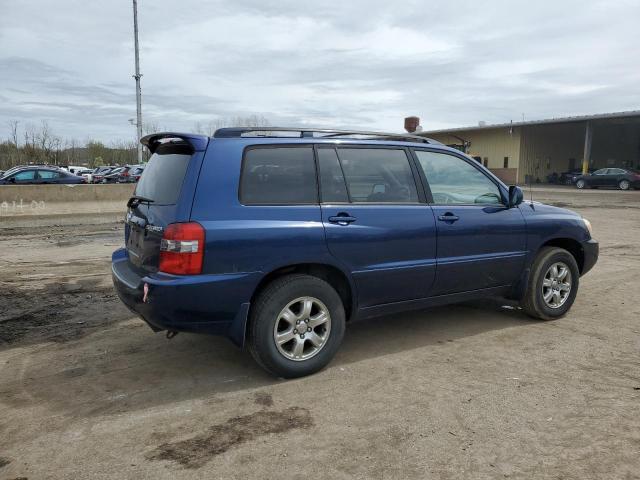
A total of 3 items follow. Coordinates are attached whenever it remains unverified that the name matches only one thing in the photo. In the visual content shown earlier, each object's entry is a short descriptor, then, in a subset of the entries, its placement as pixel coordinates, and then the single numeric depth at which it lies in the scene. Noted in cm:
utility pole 2703
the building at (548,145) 4300
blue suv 368
